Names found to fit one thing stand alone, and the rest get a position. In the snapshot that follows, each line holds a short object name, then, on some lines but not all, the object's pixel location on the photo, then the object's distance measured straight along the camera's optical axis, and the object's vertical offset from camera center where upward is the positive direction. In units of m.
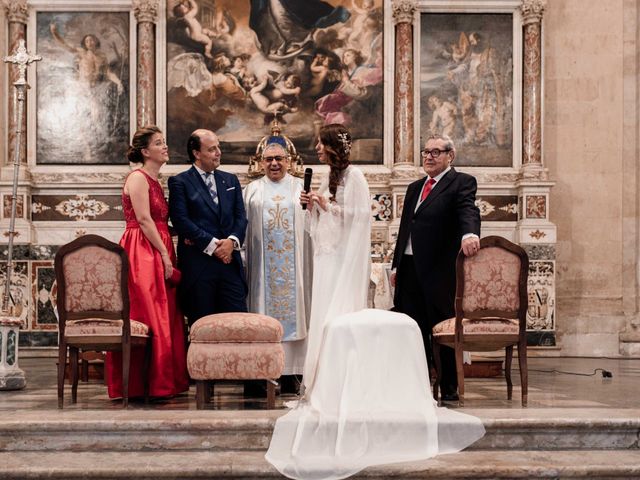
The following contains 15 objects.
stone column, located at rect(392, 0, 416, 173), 10.66 +1.77
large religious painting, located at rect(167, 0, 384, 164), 10.74 +1.94
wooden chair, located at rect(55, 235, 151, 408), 5.72 -0.35
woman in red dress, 6.04 -0.27
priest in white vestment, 6.54 -0.11
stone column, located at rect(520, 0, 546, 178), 10.59 +1.79
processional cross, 7.08 +1.11
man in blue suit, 6.16 +0.05
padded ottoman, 5.52 -0.66
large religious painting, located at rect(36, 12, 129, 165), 10.74 +1.65
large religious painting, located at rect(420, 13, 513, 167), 10.77 +1.81
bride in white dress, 4.69 -0.72
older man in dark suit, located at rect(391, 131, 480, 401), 6.08 -0.03
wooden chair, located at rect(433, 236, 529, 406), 5.79 -0.38
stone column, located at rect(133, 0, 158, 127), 10.60 +1.98
